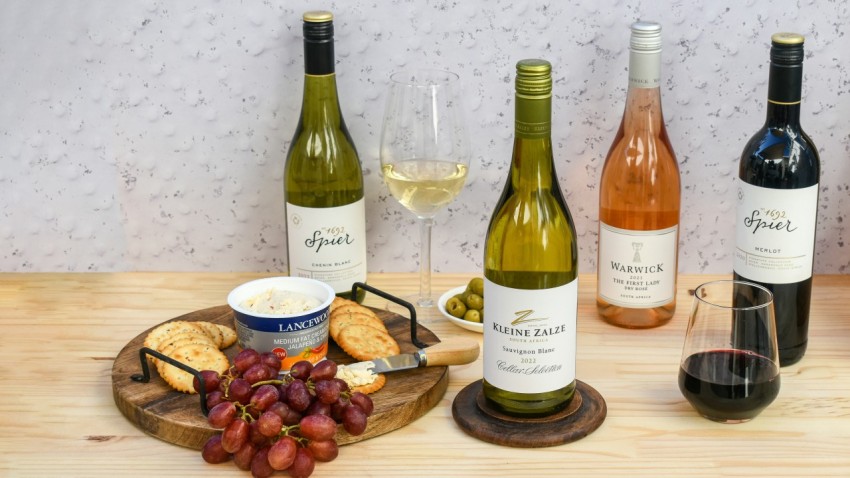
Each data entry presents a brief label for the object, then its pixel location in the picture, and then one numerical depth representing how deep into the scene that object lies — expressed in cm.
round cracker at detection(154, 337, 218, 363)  116
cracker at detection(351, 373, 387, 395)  111
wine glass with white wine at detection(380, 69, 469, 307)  125
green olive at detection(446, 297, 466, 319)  134
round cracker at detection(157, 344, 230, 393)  111
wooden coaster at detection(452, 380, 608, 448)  104
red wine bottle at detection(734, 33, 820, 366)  114
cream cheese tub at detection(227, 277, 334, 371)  113
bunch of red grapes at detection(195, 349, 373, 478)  98
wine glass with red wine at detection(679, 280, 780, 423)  103
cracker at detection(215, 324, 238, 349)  125
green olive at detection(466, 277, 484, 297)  134
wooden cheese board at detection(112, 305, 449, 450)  105
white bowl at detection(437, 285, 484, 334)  130
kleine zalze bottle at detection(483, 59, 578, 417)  101
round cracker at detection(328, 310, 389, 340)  123
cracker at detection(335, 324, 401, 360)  119
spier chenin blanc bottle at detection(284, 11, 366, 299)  133
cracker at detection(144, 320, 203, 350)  122
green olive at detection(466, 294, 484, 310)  133
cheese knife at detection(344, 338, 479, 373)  115
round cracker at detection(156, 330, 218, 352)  118
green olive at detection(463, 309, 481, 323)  132
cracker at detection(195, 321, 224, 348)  124
